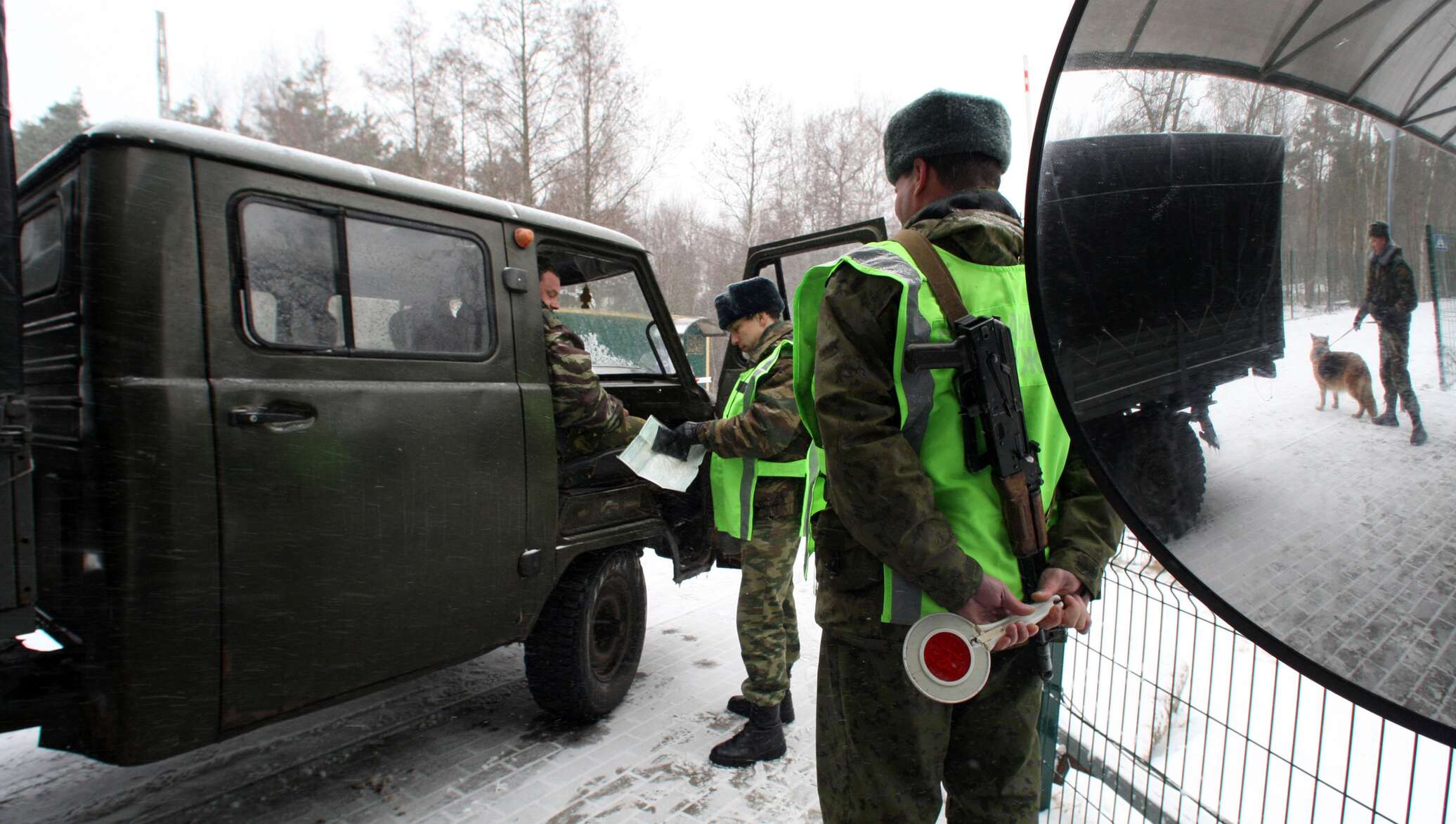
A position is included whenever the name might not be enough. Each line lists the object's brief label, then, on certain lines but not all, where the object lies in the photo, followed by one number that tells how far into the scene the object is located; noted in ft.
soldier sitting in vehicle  9.14
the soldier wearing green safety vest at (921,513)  4.31
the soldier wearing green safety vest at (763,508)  9.12
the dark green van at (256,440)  5.78
